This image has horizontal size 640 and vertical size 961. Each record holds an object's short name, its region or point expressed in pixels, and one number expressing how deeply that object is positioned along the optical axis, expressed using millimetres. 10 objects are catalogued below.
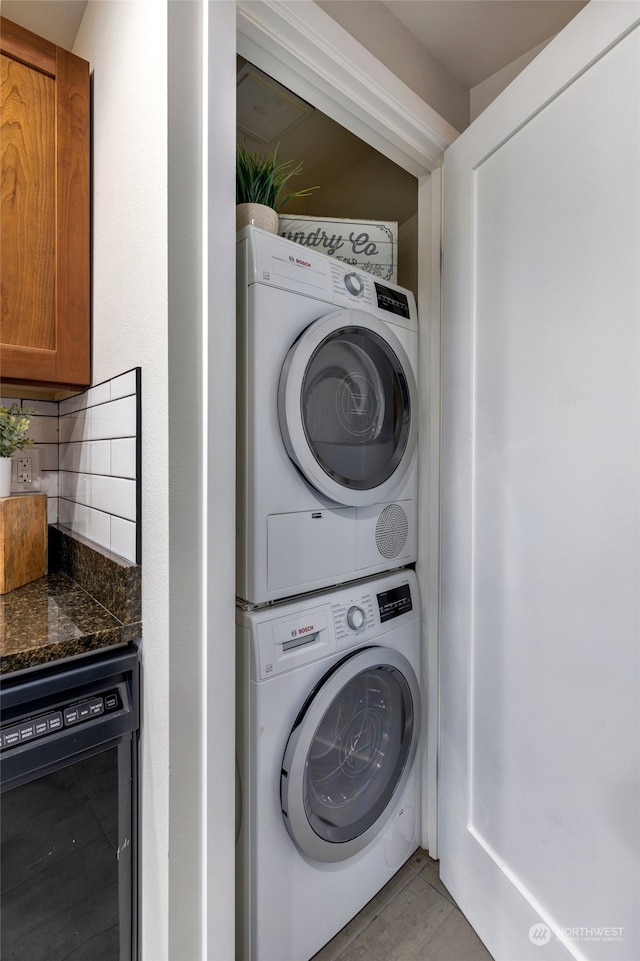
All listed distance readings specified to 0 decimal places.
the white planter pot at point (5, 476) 1188
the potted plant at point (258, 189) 1076
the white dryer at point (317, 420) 985
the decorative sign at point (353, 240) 1376
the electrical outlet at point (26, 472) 1407
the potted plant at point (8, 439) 1188
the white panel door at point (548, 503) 844
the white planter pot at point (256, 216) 1067
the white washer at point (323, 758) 980
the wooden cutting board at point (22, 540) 1130
